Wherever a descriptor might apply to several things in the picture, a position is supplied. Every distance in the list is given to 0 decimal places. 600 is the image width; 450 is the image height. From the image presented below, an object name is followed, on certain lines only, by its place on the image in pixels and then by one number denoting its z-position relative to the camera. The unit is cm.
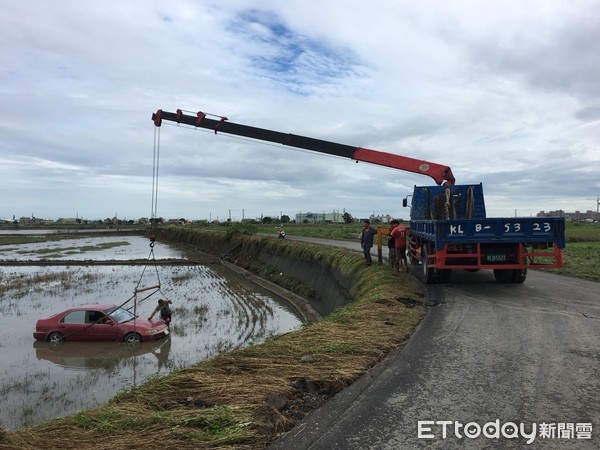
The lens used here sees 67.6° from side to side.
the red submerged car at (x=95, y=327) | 1327
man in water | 1488
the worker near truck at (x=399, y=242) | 1452
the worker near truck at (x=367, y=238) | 1590
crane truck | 1141
